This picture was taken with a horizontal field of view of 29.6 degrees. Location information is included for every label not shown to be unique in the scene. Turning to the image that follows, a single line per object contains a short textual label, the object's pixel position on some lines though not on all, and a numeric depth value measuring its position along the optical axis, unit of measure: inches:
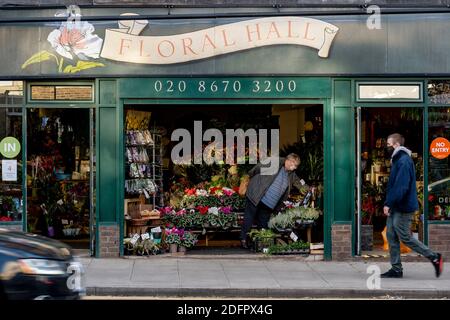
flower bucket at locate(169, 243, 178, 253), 581.3
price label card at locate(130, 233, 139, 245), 575.0
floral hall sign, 565.3
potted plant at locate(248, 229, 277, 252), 583.2
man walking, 483.5
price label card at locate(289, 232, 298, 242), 584.7
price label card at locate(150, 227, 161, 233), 586.2
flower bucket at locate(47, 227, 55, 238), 609.0
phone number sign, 568.7
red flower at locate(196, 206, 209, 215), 608.7
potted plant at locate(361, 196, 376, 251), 582.6
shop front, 565.6
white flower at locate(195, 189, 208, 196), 622.4
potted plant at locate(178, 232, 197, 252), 583.8
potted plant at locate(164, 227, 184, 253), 581.6
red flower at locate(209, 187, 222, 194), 625.6
